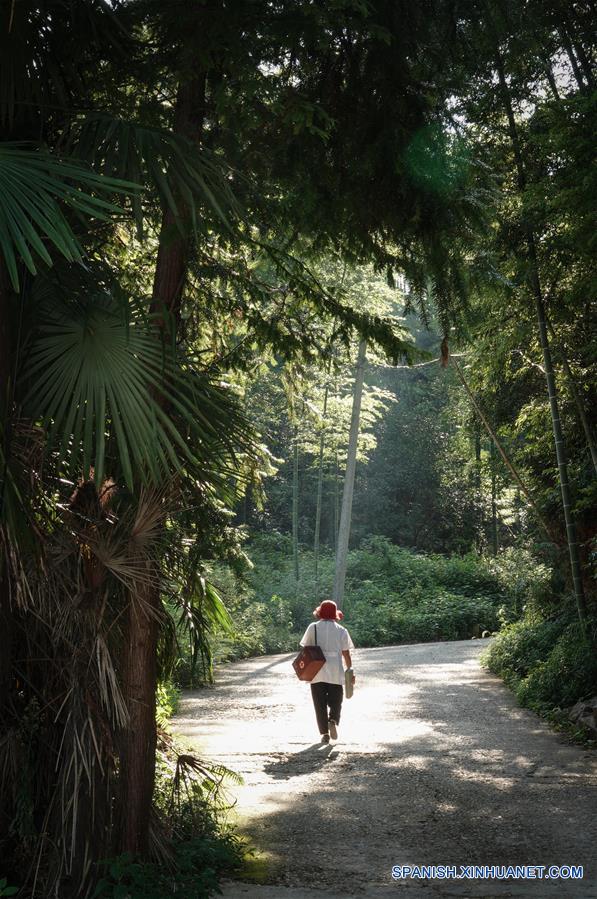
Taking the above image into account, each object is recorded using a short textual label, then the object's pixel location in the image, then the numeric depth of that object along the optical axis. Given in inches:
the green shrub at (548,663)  437.4
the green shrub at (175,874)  176.7
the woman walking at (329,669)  373.1
